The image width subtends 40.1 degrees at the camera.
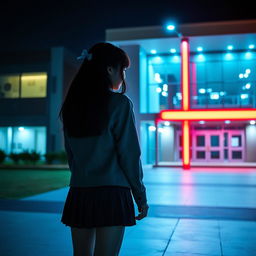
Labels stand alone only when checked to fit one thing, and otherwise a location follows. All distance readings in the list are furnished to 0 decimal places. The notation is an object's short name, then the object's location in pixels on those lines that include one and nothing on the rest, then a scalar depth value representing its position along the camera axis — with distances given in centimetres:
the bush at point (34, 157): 2228
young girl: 191
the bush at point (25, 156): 2246
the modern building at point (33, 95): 2761
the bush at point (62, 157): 2228
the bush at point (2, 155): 2258
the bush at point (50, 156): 2267
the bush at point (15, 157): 2283
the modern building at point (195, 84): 2297
